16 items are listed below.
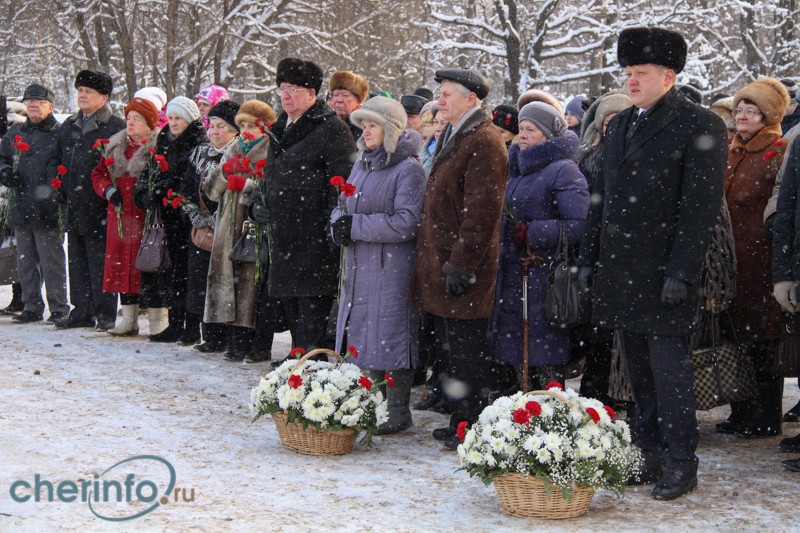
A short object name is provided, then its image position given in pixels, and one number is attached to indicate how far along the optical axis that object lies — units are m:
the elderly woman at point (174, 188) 9.04
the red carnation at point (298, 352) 5.96
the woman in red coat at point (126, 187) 9.42
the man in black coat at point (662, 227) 4.95
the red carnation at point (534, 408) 4.66
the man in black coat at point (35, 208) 10.23
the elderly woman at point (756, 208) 6.09
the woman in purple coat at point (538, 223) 6.22
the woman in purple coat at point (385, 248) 6.18
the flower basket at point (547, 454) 4.59
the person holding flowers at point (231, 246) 8.35
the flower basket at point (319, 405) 5.57
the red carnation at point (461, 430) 4.88
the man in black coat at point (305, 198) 7.12
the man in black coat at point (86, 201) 9.78
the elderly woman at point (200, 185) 8.64
